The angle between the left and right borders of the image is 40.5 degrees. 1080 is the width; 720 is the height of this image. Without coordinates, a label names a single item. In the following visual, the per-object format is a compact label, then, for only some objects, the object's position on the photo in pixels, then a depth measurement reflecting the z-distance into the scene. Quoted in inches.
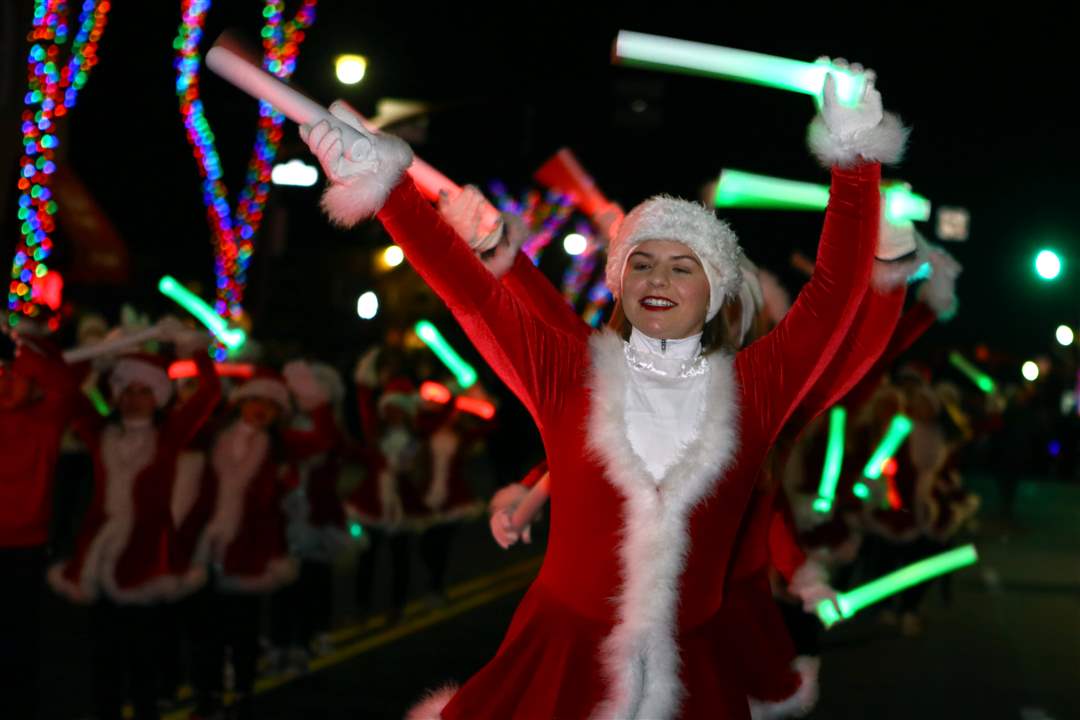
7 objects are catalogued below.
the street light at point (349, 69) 568.1
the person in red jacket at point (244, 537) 303.0
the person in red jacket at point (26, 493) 265.6
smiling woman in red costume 136.6
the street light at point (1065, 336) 1423.5
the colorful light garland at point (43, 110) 373.7
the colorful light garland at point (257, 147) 505.4
